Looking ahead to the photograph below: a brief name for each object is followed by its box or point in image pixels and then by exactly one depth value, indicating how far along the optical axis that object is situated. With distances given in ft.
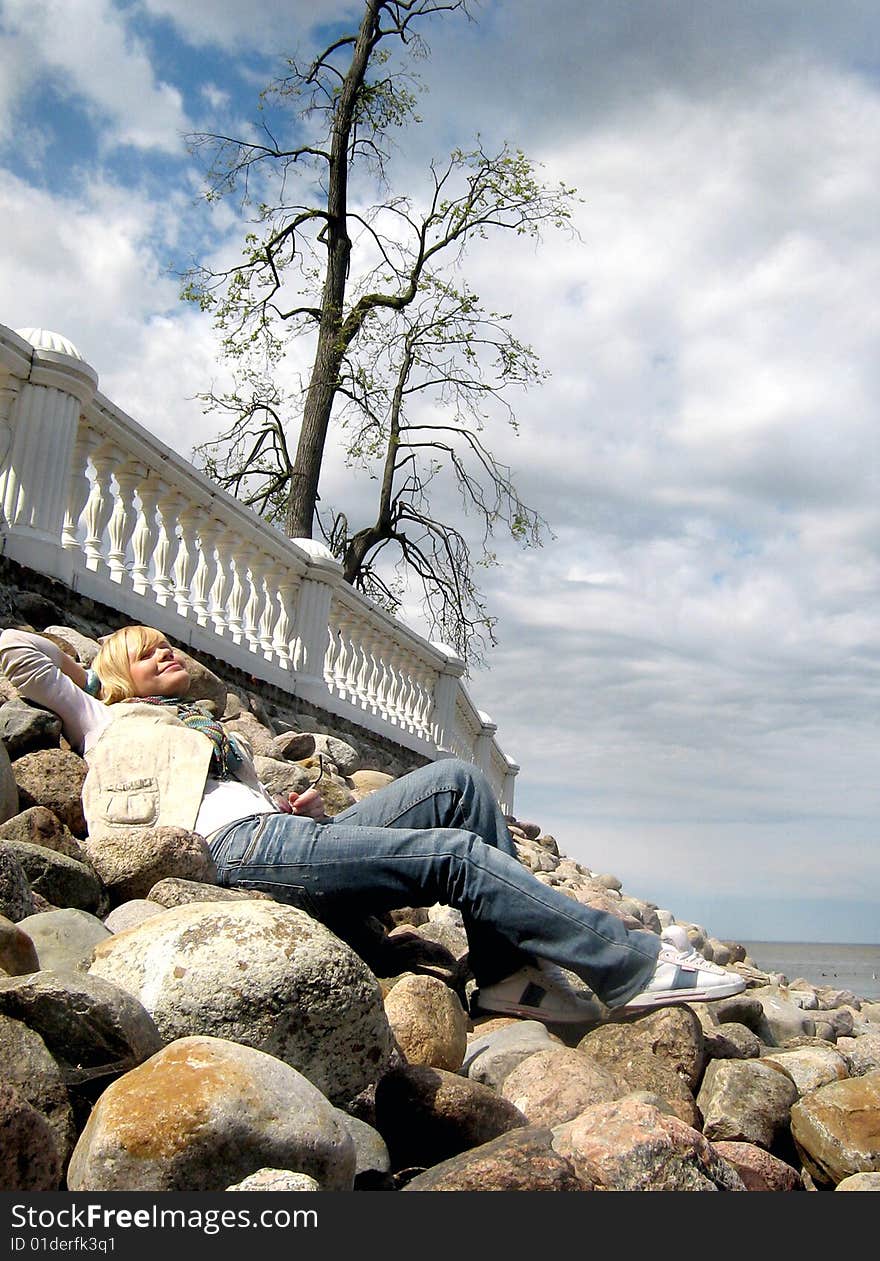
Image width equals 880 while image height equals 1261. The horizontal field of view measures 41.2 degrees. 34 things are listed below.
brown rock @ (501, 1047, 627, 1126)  9.18
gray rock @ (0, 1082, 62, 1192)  5.89
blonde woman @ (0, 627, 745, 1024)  11.14
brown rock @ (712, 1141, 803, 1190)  9.01
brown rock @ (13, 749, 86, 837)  12.09
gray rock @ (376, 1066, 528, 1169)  8.10
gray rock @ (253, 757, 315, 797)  16.49
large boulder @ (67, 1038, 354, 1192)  6.04
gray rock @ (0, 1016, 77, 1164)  6.51
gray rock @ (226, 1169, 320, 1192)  6.03
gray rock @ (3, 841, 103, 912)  9.62
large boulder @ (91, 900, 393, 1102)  7.82
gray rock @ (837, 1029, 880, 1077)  13.21
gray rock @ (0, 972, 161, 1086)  6.79
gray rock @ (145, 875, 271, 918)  10.05
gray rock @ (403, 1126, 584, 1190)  6.66
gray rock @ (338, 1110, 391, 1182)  7.55
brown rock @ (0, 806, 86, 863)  10.54
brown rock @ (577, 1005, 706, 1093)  10.98
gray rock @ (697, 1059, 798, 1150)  10.16
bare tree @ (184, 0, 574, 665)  48.53
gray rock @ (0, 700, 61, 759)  12.78
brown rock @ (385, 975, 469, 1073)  9.93
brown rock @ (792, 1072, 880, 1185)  9.39
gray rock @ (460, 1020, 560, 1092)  10.02
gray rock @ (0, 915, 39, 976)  7.57
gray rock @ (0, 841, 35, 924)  8.66
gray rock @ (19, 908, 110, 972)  8.46
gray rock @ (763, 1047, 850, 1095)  11.73
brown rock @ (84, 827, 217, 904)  10.54
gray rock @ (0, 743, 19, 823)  11.15
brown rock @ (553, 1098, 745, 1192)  7.59
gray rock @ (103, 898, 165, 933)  9.47
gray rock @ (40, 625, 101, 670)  17.12
